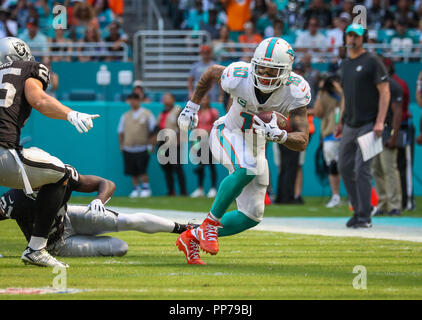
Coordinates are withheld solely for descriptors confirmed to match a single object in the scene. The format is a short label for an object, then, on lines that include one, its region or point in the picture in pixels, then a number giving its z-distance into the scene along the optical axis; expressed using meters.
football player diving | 11.34
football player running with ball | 11.41
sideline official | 16.92
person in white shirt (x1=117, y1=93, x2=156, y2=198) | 26.80
